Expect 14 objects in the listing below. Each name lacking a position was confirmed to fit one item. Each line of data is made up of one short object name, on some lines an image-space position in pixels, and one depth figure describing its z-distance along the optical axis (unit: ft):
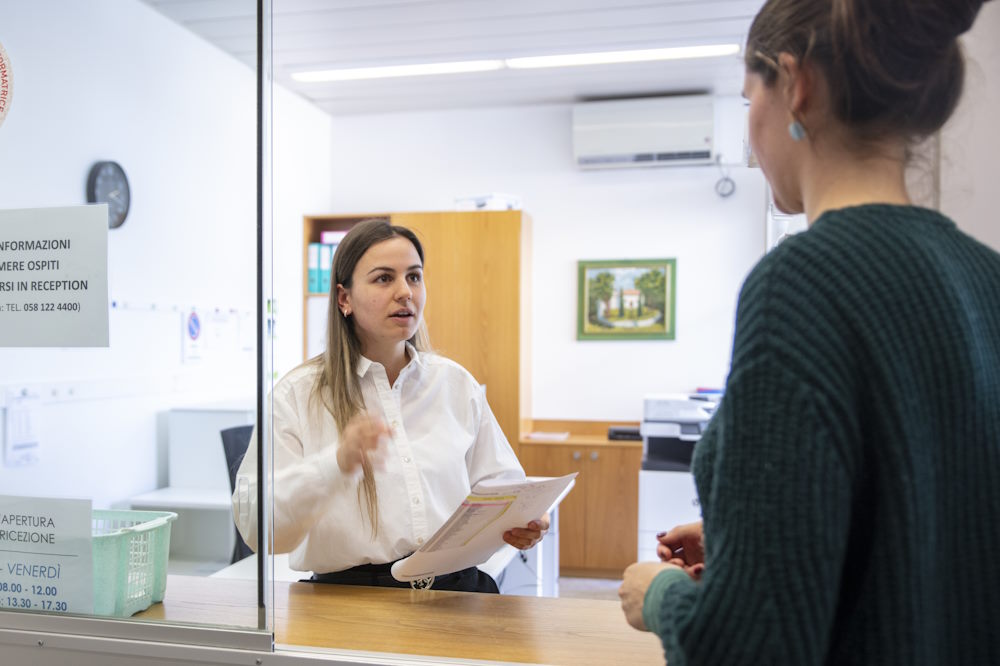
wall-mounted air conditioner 15.44
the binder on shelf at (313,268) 15.90
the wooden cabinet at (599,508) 14.03
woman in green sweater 2.06
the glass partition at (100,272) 4.04
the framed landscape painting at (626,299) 16.15
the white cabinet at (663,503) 13.50
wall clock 6.72
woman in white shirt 5.24
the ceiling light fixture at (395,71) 14.17
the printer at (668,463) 13.30
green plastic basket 4.17
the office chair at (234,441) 9.23
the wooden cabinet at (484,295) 12.49
